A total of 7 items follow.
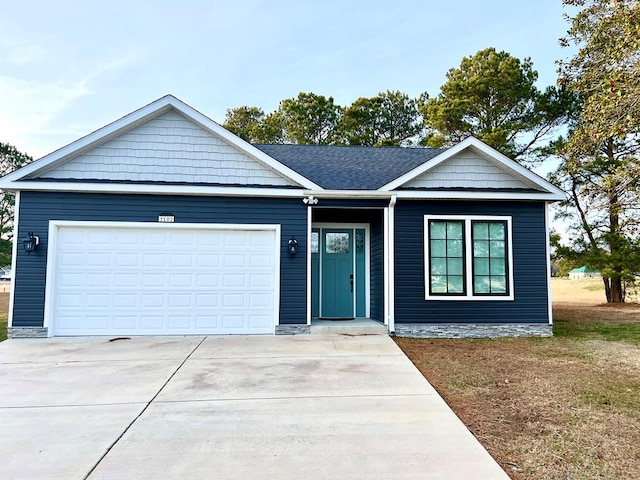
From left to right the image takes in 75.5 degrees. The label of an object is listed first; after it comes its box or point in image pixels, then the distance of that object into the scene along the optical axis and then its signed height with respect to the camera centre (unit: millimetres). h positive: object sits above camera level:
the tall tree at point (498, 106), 17594 +7078
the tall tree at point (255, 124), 23281 +8326
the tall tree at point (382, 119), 23016 +8295
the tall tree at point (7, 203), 18391 +2742
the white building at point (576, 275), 43156 -862
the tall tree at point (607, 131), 6930 +2983
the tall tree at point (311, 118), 23000 +8229
